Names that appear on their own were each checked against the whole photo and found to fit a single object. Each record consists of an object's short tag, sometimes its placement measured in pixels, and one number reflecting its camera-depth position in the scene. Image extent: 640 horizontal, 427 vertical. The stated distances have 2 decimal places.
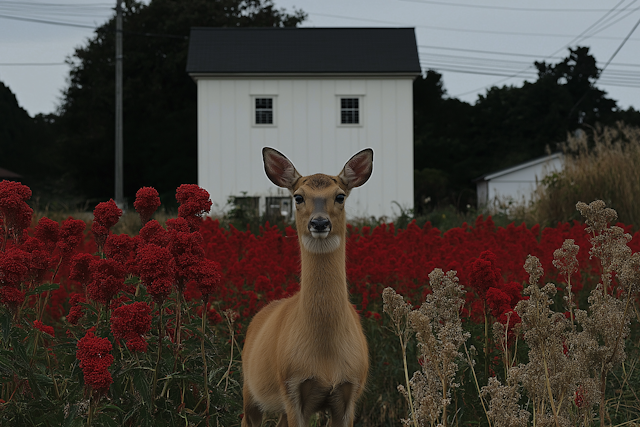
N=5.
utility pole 24.25
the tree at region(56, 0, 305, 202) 31.41
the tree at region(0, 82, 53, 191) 43.38
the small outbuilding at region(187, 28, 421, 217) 22.98
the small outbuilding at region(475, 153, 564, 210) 36.12
